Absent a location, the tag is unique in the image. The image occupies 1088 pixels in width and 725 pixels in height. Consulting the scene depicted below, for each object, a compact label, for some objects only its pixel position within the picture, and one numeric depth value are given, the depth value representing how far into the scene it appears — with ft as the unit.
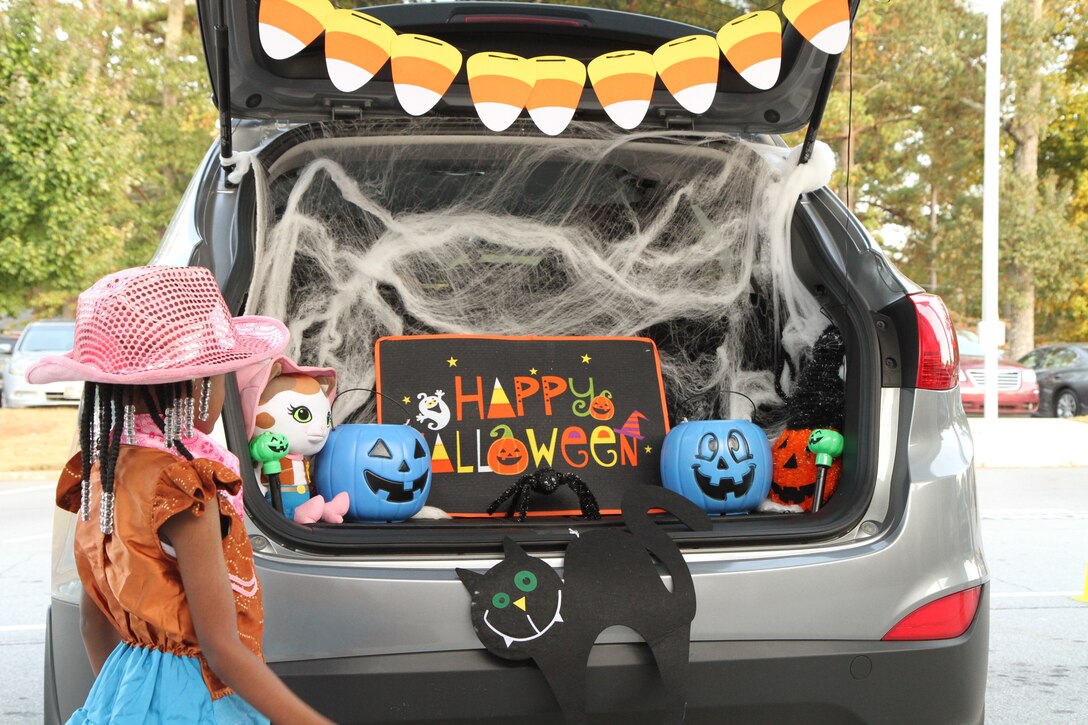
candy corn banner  8.70
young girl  5.04
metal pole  39.29
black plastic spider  9.94
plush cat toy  9.14
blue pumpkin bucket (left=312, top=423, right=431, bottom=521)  9.55
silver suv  6.99
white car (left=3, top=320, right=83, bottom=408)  52.16
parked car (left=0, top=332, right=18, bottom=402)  73.95
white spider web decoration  10.73
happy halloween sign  11.27
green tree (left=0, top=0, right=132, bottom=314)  46.03
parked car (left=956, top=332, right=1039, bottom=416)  60.54
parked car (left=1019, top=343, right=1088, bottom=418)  60.13
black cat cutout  6.95
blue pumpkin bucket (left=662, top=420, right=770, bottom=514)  10.12
